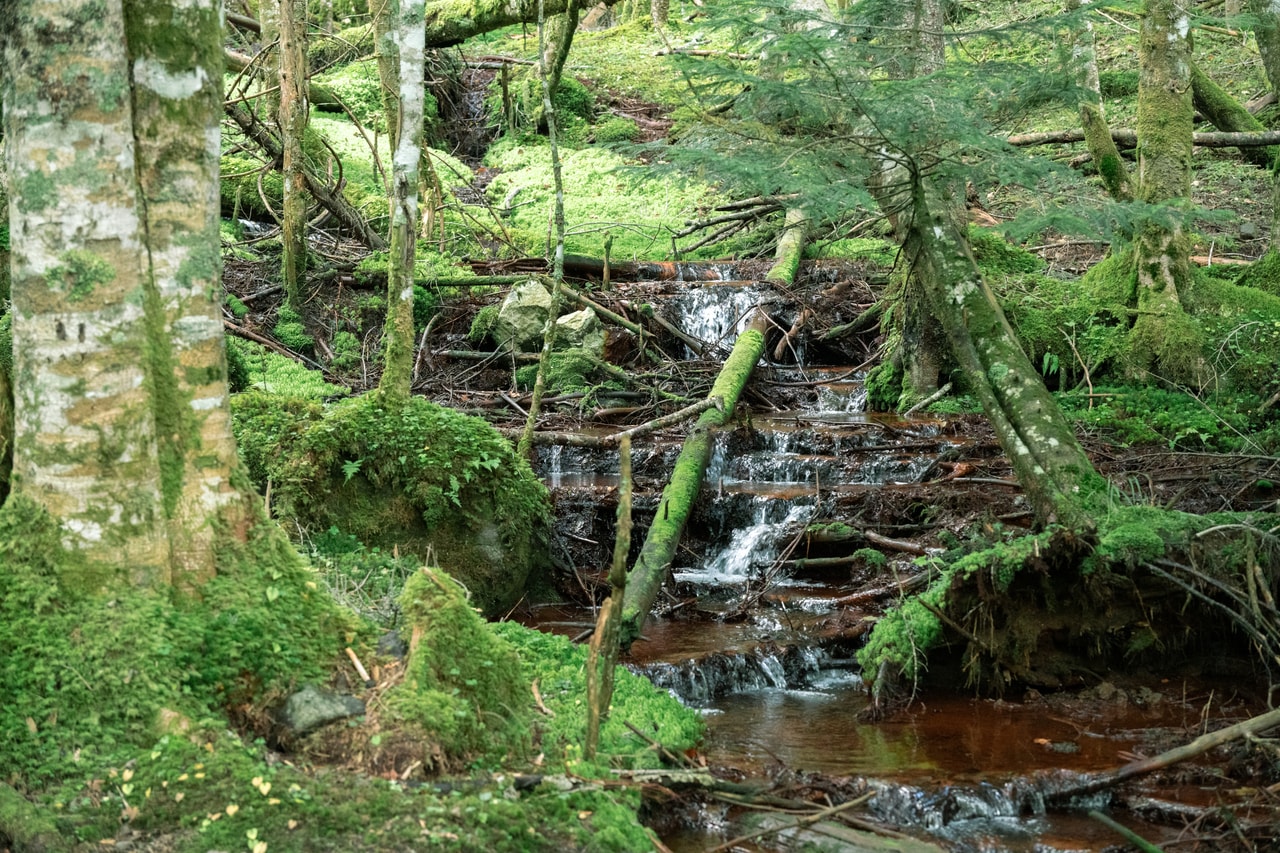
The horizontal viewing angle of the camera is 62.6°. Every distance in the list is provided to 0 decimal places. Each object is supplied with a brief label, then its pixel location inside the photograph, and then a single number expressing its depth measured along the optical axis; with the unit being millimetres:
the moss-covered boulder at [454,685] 3730
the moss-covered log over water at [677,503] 6406
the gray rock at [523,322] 12117
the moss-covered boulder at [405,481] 6715
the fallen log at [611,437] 8922
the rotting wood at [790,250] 13571
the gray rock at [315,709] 3682
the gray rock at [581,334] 12037
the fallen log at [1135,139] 10921
